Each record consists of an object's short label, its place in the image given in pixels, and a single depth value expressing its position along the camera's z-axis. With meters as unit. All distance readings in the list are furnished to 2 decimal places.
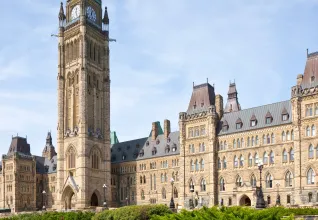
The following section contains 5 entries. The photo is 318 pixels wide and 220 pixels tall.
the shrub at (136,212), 44.94
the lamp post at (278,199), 68.08
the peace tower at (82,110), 94.06
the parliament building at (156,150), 71.75
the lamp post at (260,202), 41.94
